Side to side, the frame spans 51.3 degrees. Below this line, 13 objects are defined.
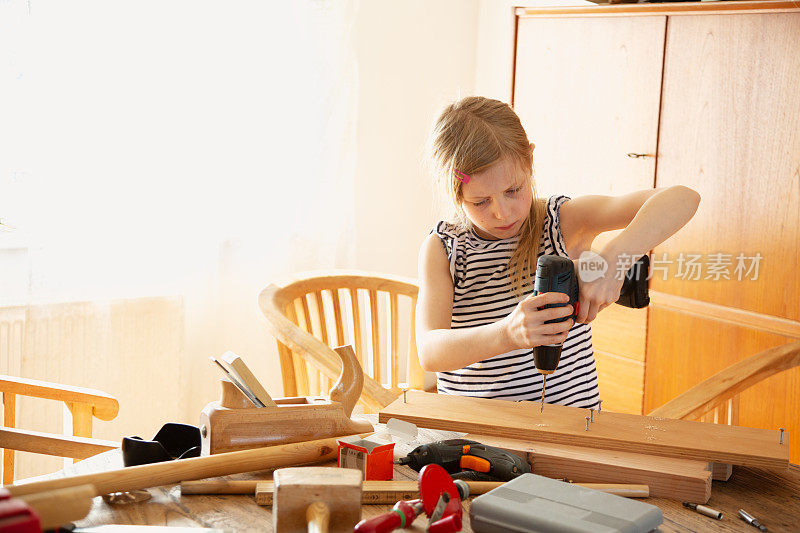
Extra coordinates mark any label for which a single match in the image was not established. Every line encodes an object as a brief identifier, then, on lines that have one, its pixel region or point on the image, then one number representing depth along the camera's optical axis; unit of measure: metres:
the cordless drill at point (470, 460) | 1.26
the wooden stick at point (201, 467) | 1.12
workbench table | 1.12
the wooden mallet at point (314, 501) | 1.04
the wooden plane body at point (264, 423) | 1.29
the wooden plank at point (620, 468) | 1.22
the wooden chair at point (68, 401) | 1.78
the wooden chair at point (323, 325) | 1.97
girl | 1.62
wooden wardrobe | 2.36
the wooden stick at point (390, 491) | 1.18
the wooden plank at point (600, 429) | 1.31
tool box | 1.02
